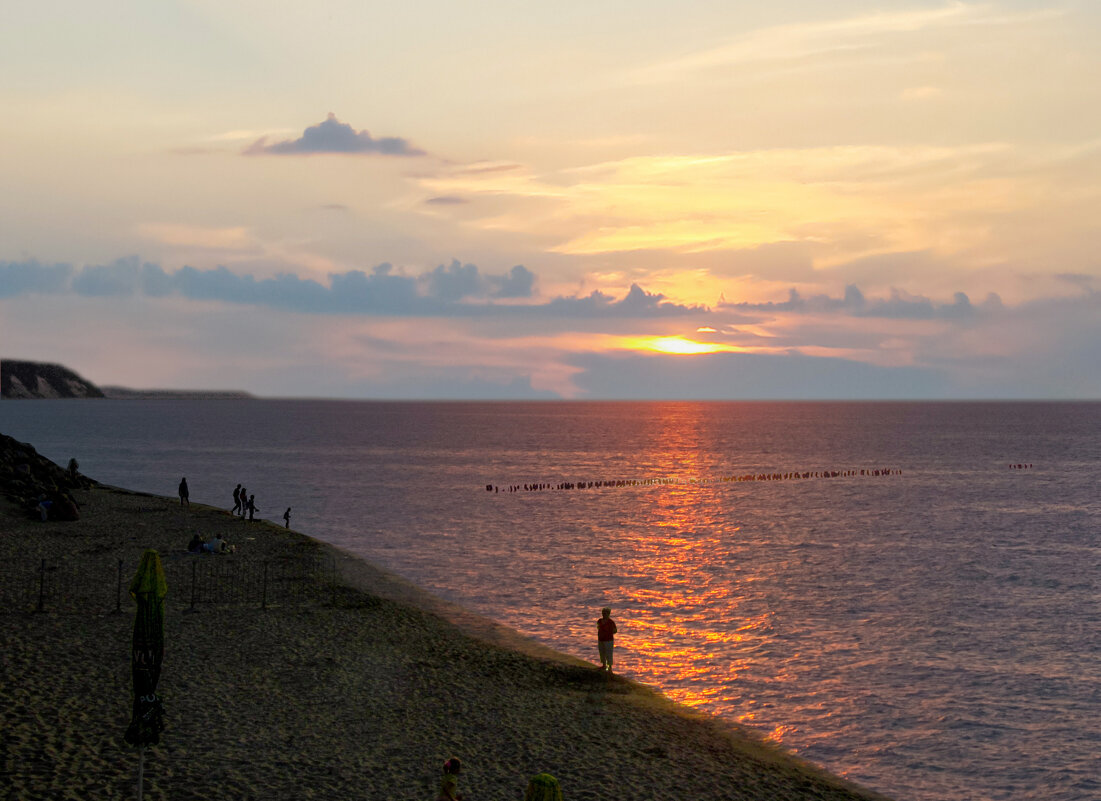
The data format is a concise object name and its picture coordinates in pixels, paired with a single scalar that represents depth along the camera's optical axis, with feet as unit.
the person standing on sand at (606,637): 82.84
